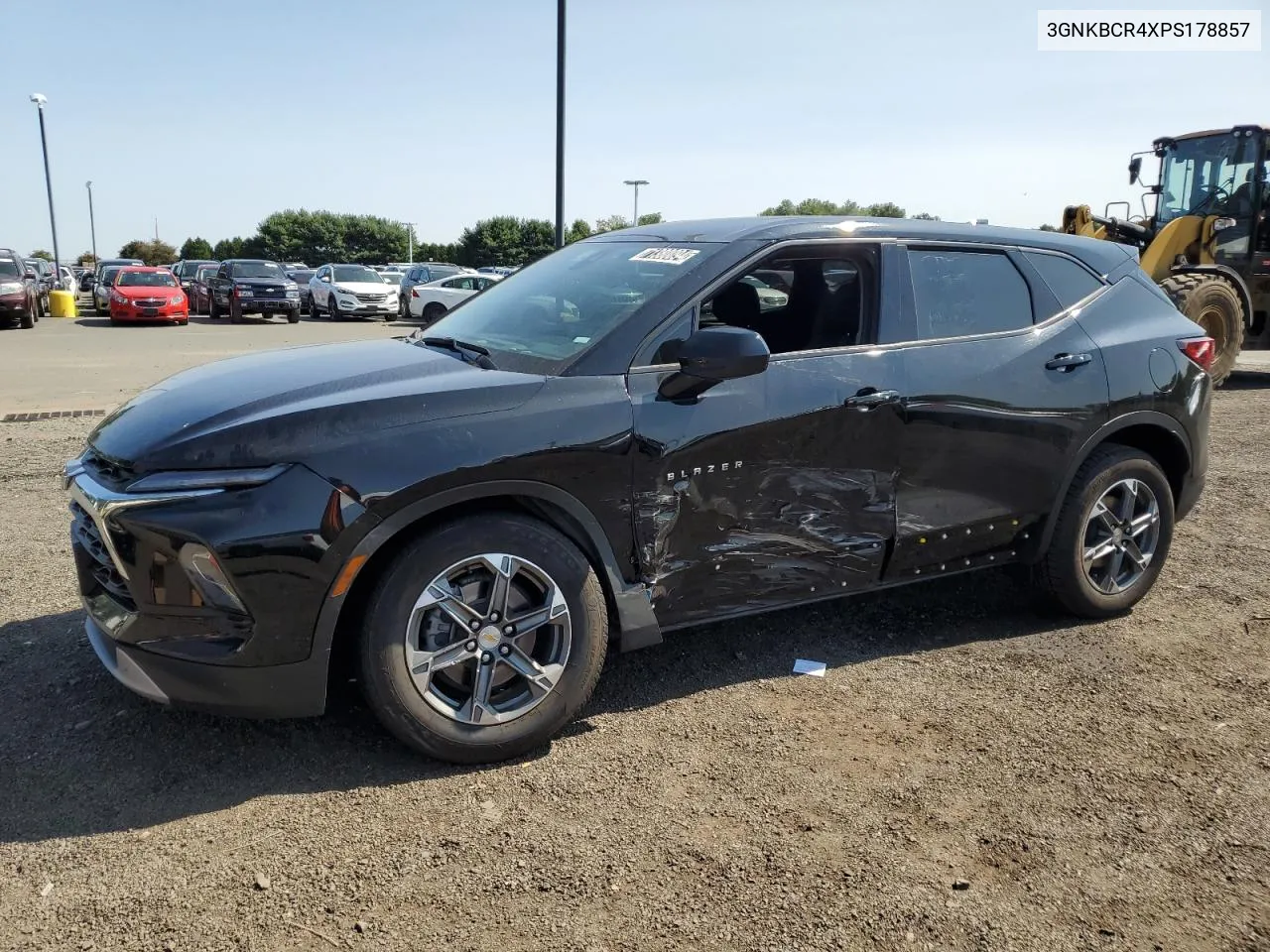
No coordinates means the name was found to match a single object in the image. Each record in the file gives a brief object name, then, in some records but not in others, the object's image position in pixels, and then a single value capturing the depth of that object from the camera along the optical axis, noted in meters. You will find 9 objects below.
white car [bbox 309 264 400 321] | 28.47
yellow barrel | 27.52
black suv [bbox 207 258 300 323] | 25.75
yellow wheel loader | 12.16
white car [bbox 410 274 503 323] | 25.83
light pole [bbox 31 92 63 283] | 34.59
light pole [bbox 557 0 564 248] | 12.65
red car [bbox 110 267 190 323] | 24.30
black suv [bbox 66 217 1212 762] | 2.88
